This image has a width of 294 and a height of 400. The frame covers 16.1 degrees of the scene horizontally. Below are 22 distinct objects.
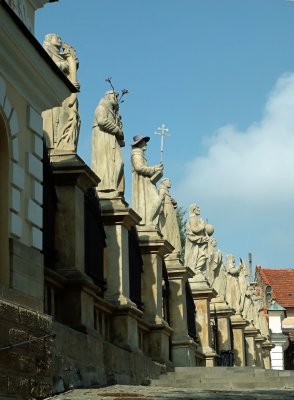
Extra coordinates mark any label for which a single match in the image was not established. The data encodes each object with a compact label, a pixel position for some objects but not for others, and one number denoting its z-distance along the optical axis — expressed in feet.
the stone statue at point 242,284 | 124.29
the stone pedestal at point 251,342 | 126.21
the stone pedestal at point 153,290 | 73.72
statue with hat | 76.79
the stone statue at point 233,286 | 120.57
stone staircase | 61.05
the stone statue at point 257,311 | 135.54
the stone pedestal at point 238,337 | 117.60
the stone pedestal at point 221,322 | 108.99
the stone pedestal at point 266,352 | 144.23
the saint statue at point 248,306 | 126.85
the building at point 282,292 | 205.98
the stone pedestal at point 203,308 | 95.14
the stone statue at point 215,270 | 108.58
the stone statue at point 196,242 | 99.14
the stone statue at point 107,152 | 65.51
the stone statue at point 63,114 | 57.57
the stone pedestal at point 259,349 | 133.28
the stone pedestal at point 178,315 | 82.89
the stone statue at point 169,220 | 85.15
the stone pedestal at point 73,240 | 53.88
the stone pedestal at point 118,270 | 63.62
